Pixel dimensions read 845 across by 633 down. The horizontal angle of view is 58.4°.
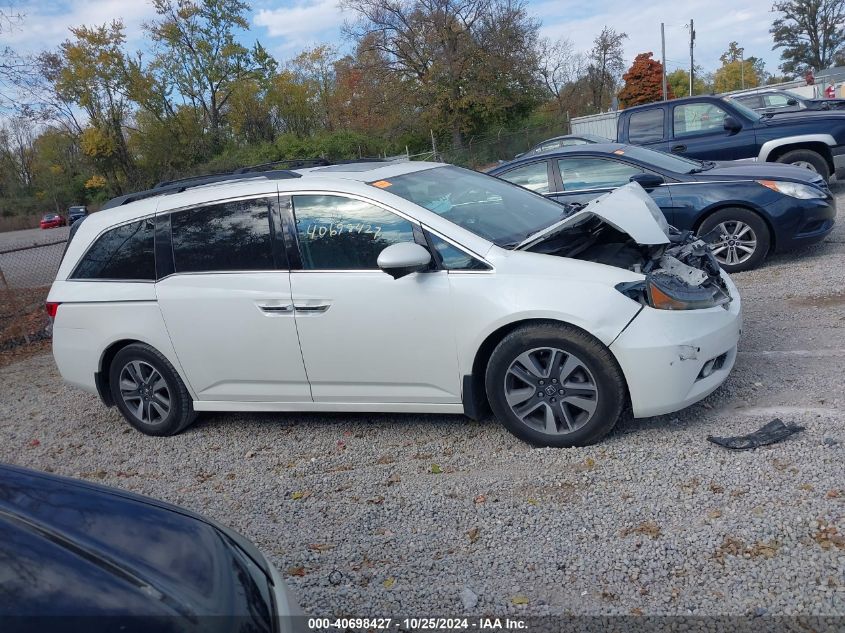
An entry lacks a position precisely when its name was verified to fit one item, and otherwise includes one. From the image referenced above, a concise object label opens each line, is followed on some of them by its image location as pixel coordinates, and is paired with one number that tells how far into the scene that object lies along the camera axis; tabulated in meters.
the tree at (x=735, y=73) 77.44
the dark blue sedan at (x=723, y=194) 7.59
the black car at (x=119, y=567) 1.87
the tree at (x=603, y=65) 60.50
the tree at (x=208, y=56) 46.22
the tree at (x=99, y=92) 41.72
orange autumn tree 66.69
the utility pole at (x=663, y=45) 53.36
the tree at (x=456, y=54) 38.81
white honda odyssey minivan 4.14
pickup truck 11.13
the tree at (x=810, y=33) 69.88
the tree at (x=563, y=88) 58.72
